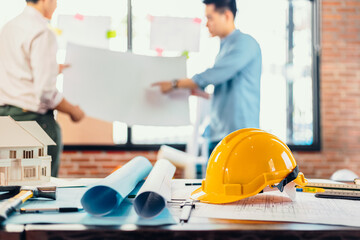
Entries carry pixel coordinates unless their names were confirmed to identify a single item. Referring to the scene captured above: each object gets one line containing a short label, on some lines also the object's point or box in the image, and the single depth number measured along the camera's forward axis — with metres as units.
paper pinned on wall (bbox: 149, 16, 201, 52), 3.38
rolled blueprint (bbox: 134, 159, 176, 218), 0.81
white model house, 1.07
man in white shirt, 1.80
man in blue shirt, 2.28
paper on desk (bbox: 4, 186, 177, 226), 0.77
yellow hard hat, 0.98
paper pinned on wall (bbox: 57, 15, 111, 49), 3.86
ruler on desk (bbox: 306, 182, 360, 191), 1.13
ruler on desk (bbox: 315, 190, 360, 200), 1.05
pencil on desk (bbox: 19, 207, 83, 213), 0.85
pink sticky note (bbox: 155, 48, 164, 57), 3.76
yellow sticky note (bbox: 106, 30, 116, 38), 3.99
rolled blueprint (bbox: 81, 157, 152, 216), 0.83
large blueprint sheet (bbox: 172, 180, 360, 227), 0.81
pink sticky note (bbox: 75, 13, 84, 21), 3.93
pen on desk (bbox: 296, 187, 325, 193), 1.14
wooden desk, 0.72
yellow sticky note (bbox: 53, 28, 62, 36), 3.80
